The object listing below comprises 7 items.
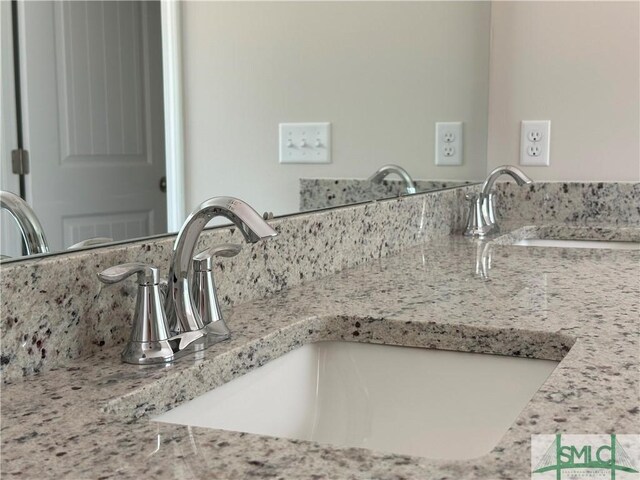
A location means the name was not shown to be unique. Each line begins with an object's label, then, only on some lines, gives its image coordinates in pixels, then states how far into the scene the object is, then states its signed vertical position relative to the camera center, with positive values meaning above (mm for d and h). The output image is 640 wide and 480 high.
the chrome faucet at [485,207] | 1935 -164
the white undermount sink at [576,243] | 2031 -266
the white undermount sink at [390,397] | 940 -313
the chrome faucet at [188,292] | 812 -163
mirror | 791 +56
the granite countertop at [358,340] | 574 -226
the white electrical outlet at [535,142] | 2264 -13
